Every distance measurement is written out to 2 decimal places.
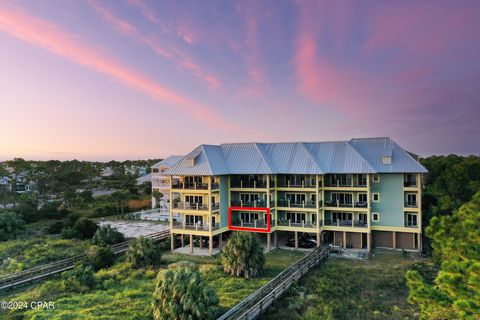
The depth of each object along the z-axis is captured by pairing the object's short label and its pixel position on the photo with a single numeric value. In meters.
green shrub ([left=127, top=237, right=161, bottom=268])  26.78
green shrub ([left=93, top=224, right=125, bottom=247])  32.50
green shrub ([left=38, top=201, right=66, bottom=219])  46.94
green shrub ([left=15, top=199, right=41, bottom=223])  45.25
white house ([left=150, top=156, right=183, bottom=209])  56.00
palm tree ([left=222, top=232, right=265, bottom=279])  24.17
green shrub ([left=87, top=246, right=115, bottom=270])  27.11
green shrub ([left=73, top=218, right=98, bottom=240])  37.34
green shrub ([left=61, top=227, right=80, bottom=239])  36.59
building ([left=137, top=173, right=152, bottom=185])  73.62
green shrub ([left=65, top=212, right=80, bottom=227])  40.75
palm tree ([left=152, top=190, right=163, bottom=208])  56.91
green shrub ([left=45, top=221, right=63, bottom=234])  39.70
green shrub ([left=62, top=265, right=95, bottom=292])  21.92
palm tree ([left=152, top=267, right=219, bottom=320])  15.59
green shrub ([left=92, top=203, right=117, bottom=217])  53.94
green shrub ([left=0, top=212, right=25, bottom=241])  34.62
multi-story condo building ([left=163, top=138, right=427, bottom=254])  31.39
